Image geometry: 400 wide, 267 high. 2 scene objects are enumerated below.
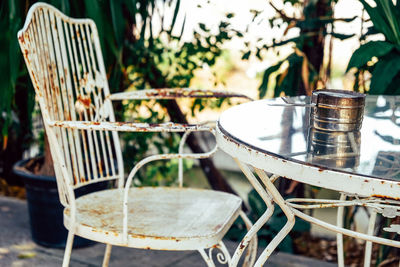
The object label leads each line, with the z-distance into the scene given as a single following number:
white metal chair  1.40
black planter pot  2.29
